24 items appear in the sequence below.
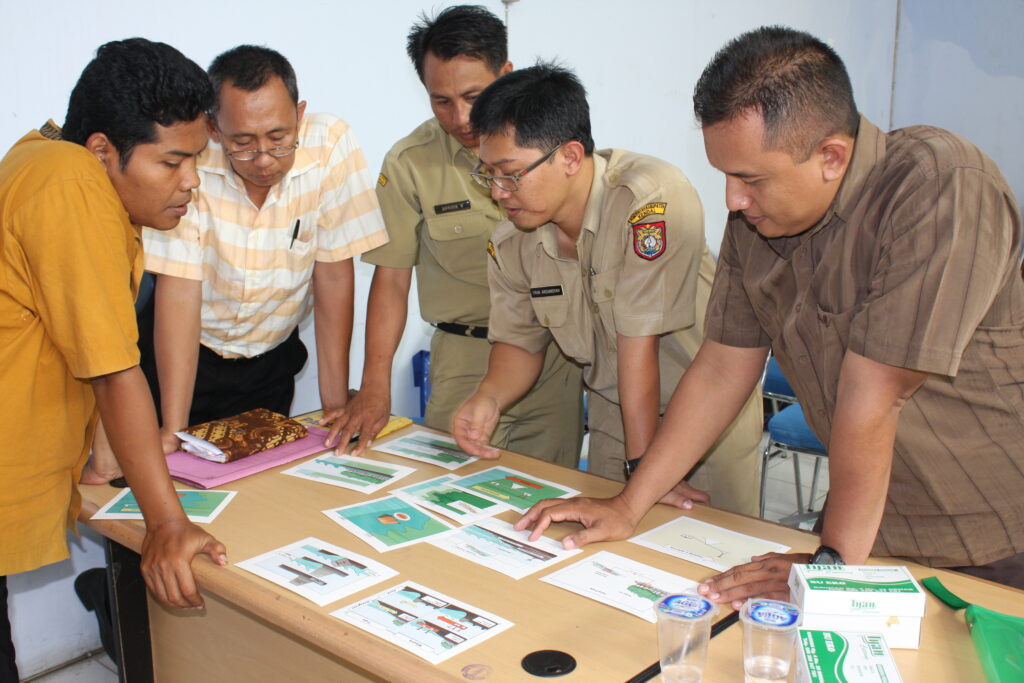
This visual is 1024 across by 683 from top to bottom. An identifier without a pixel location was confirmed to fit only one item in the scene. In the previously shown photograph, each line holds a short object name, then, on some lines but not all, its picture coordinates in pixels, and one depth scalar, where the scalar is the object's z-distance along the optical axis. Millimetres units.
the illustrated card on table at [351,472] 1911
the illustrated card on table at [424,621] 1256
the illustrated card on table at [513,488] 1816
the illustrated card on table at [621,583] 1380
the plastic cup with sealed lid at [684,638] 1160
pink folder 1924
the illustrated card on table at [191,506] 1751
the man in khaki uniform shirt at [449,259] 2268
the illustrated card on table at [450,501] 1732
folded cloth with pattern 2039
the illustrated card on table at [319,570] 1431
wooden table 1218
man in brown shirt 1231
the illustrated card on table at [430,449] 2055
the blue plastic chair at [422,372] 3783
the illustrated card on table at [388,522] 1618
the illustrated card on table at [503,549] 1520
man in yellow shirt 1407
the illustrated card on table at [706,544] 1536
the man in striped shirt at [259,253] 2096
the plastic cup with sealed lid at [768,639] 1137
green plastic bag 1143
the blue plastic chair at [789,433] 3359
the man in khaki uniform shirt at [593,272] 1893
